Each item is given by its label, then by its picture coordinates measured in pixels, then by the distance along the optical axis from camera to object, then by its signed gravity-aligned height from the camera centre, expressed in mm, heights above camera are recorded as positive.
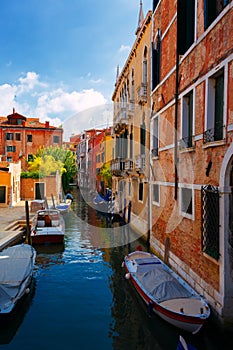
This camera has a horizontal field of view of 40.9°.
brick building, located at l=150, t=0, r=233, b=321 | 5148 +640
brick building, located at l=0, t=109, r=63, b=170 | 30891 +3596
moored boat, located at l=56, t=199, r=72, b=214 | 19881 -2169
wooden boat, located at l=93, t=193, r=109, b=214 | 21886 -2291
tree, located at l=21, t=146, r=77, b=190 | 24588 +820
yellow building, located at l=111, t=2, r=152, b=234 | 11977 +2053
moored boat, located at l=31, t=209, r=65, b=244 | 11797 -2180
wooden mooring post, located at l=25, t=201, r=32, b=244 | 11544 -2165
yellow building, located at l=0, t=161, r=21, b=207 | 19453 -737
